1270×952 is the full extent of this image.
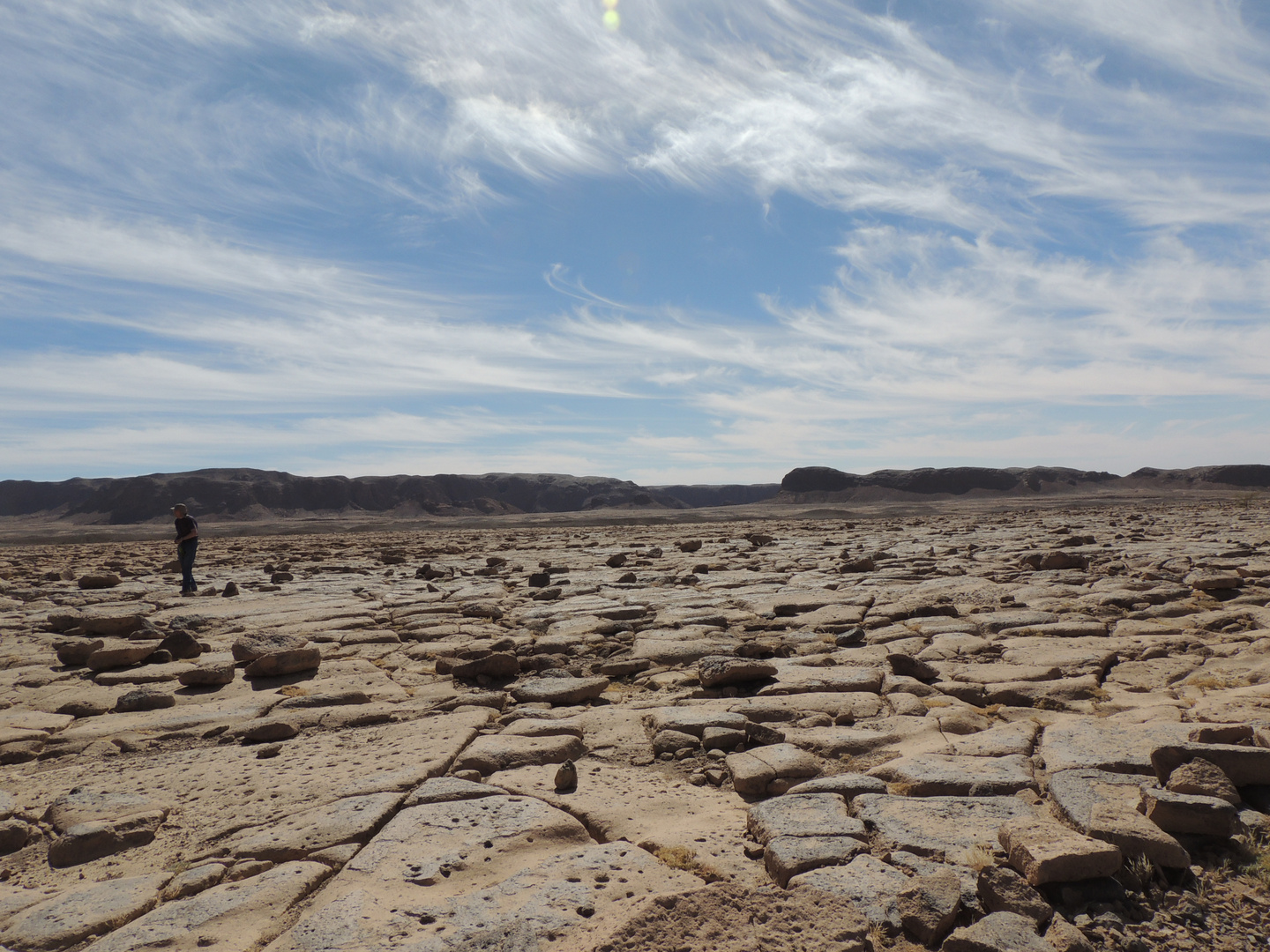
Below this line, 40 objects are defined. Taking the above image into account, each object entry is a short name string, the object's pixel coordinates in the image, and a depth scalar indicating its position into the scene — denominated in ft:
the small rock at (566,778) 12.20
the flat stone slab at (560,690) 17.88
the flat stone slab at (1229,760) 10.43
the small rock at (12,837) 11.00
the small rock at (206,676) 19.49
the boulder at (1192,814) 9.31
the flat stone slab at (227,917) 8.25
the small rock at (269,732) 15.57
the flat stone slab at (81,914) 8.50
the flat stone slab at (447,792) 11.77
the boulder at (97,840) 10.64
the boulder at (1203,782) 9.97
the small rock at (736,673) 18.03
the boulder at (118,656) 21.38
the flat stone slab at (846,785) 11.53
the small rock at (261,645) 20.80
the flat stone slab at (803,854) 9.22
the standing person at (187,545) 38.88
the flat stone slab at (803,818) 10.16
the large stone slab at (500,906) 8.07
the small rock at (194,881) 9.43
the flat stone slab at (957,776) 11.31
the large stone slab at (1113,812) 8.94
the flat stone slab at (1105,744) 11.62
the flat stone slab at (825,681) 17.51
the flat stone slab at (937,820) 9.67
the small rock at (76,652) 22.08
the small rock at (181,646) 22.95
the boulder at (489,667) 19.79
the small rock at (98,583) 40.16
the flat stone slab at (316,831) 10.34
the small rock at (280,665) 20.31
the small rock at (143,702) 17.69
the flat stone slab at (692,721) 14.82
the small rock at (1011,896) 8.13
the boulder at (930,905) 7.88
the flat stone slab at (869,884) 8.18
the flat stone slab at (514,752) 13.29
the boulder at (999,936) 7.56
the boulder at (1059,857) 8.52
